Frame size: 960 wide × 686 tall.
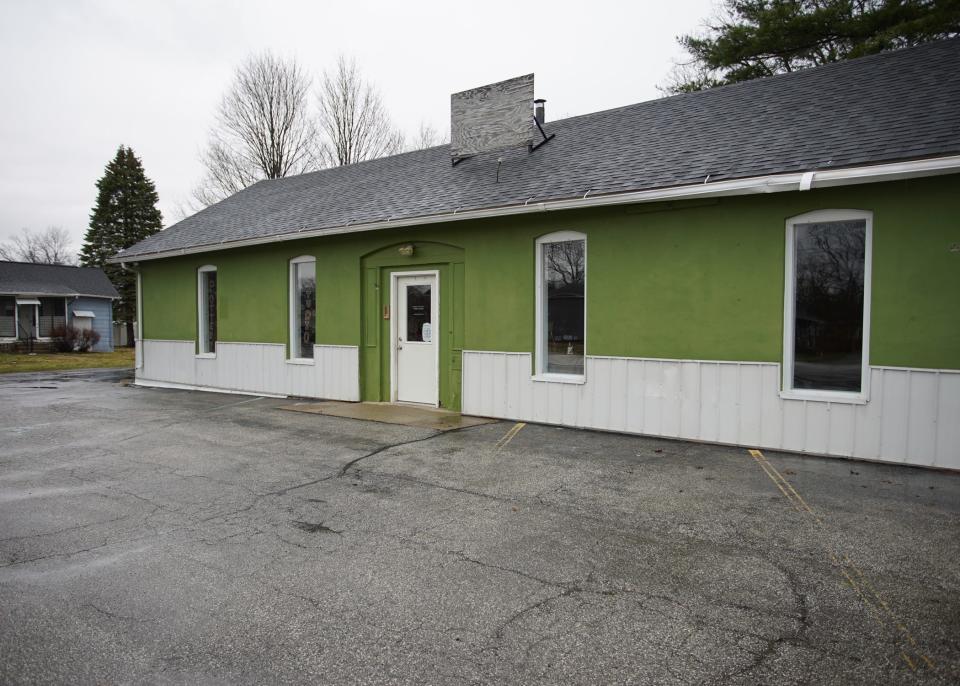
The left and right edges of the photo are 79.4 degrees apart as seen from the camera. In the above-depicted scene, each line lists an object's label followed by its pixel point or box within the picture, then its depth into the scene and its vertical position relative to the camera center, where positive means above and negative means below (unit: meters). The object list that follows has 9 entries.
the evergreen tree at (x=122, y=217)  34.91 +6.08
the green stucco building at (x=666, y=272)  5.87 +0.63
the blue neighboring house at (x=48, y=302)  27.72 +0.73
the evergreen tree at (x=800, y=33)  13.52 +7.49
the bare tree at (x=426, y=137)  29.47 +9.28
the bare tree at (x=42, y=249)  52.72 +6.21
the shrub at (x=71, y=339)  26.94 -1.06
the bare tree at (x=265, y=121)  26.72 +9.19
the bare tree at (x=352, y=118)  26.94 +9.47
